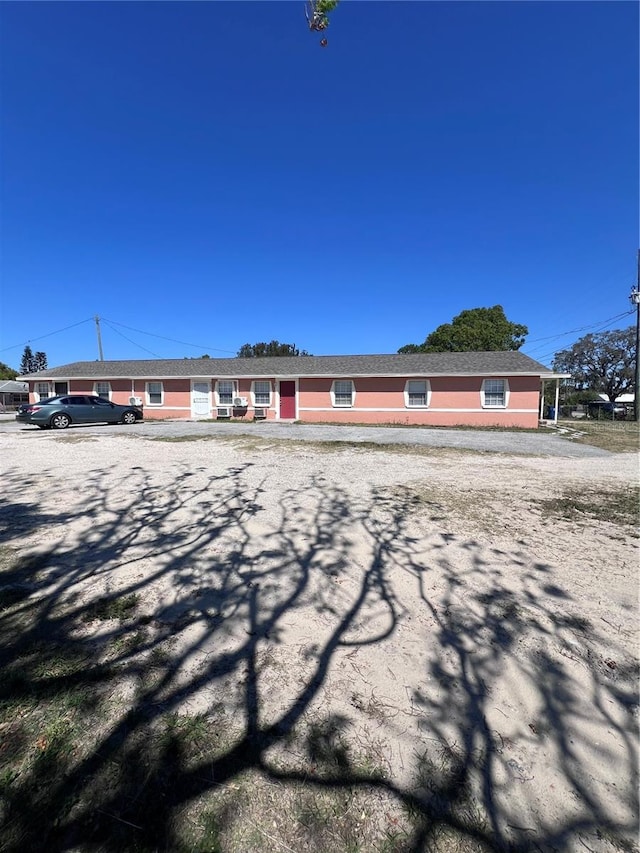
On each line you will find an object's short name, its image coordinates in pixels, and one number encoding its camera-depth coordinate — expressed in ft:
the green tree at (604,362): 147.33
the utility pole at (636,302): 91.21
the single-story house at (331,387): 62.85
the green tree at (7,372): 206.53
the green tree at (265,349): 203.21
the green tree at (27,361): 309.01
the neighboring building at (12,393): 155.71
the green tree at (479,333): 123.24
